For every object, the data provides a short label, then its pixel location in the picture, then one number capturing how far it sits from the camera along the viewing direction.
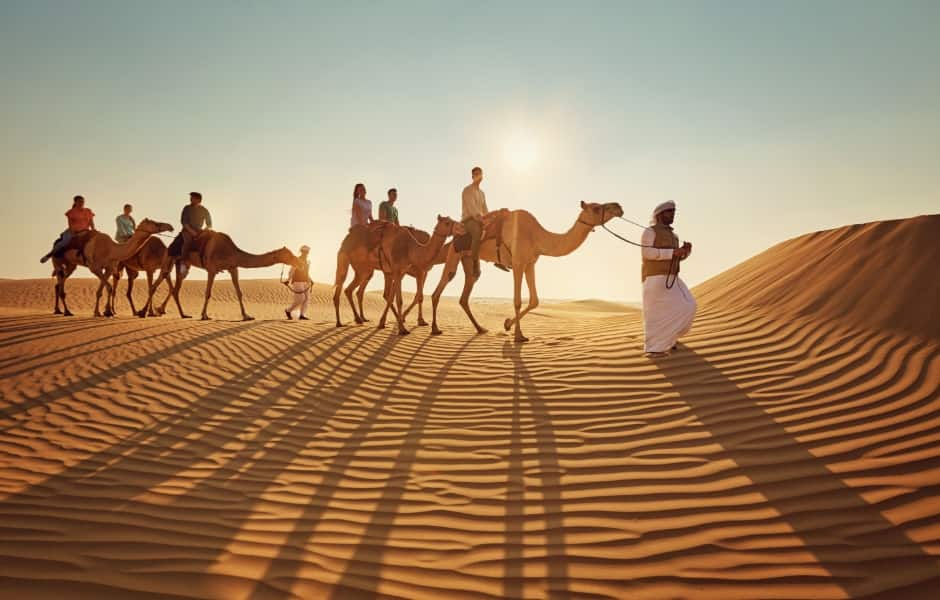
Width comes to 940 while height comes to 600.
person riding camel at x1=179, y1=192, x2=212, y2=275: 11.70
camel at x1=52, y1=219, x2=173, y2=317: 11.76
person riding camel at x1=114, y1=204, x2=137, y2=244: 14.05
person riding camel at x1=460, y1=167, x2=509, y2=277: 9.23
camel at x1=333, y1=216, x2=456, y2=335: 10.60
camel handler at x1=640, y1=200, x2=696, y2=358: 6.15
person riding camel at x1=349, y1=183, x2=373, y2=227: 11.41
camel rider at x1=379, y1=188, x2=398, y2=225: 12.09
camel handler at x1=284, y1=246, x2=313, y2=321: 13.99
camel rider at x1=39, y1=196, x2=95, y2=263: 12.17
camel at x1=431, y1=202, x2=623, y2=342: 8.50
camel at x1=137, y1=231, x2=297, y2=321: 11.73
